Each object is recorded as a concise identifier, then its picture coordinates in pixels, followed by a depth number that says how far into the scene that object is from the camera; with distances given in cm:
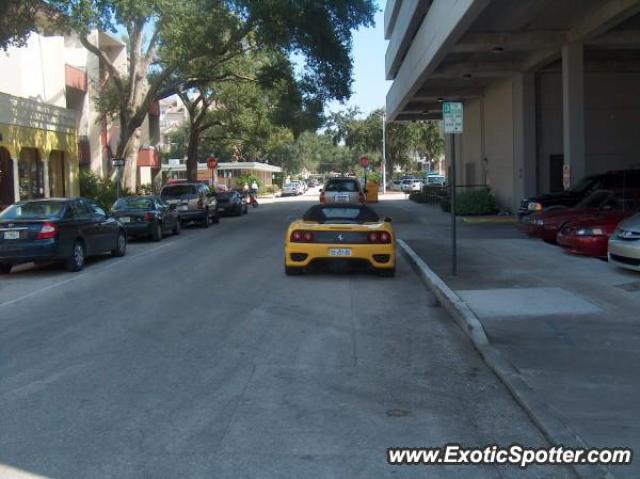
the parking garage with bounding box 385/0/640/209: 1975
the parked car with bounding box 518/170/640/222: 1895
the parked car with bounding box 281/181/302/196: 7275
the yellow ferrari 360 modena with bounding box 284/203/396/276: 1259
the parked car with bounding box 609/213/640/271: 1125
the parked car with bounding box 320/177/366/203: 2748
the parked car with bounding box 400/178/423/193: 7048
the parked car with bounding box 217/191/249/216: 3469
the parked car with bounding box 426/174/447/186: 6625
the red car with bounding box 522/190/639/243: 1548
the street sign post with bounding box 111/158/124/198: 2823
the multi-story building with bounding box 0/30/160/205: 2517
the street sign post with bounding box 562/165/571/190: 2131
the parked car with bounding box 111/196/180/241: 2101
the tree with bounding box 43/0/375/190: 2333
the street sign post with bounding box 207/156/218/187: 4409
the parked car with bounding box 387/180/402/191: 7931
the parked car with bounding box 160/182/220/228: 2664
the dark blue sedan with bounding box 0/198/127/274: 1395
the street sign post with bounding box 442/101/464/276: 1241
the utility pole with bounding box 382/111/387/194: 7095
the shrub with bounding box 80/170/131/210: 2997
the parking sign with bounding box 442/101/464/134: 1241
